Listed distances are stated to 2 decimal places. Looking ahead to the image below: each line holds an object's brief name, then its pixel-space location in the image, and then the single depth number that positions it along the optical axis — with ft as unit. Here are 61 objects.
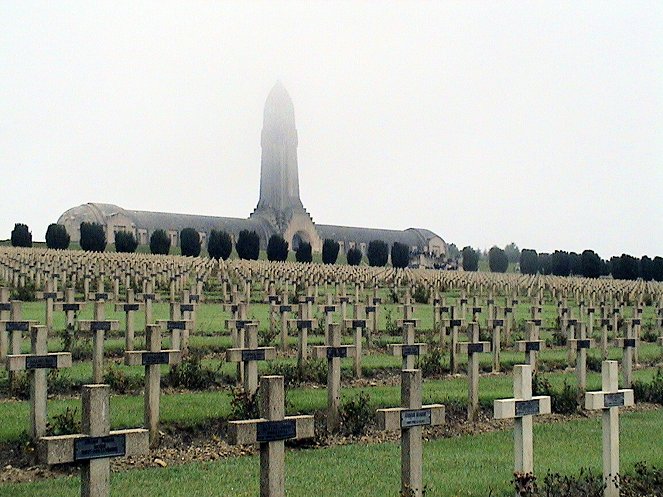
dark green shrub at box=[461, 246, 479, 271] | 228.22
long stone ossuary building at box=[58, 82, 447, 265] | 286.87
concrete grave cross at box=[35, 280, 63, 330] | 55.83
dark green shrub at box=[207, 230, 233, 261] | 207.72
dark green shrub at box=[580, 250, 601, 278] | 202.69
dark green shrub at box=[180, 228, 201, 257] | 209.97
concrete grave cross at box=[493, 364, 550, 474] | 24.38
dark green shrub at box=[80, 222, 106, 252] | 200.34
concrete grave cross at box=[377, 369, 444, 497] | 22.53
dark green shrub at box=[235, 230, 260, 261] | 213.87
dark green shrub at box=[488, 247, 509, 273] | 223.71
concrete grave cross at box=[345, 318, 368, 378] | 45.14
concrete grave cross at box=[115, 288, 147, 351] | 48.60
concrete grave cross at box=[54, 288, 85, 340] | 49.57
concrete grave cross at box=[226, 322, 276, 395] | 33.91
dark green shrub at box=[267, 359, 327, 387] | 43.86
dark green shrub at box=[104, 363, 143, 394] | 40.19
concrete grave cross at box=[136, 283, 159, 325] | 58.45
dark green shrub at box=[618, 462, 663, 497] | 27.45
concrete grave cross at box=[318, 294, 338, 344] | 56.82
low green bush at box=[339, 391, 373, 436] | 34.17
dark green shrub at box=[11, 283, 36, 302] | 84.79
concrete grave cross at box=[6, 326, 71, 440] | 29.14
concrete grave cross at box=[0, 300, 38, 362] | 36.58
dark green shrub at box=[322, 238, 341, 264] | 222.28
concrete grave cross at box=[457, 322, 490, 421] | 37.17
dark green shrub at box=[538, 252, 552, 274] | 220.23
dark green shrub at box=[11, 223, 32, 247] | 200.03
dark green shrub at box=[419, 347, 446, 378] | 48.93
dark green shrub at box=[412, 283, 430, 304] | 108.99
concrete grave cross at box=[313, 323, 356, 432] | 34.12
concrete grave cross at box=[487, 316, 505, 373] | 49.16
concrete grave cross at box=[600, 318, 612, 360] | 53.16
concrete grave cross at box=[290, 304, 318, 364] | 44.98
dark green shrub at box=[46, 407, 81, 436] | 30.14
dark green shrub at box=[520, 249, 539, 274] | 217.56
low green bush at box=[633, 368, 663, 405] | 44.27
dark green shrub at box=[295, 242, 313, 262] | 223.51
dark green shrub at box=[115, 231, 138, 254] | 201.16
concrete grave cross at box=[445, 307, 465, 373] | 49.62
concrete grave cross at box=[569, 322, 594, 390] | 41.57
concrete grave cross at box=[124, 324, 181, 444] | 30.19
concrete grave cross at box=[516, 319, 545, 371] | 38.58
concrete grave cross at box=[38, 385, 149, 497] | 18.10
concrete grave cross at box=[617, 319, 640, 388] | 42.91
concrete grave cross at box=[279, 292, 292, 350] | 53.31
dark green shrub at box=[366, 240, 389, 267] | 238.68
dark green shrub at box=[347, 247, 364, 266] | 222.28
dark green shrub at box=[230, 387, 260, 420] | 33.24
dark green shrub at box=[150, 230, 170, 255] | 204.85
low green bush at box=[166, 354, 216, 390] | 42.32
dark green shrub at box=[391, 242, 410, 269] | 236.02
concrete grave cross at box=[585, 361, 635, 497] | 25.94
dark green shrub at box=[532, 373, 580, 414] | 40.14
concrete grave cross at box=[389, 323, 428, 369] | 36.37
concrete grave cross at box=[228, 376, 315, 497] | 19.60
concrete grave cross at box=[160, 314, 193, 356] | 41.60
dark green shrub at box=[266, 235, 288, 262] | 217.15
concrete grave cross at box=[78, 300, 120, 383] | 38.09
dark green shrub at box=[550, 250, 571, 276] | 218.79
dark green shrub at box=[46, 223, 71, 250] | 198.39
